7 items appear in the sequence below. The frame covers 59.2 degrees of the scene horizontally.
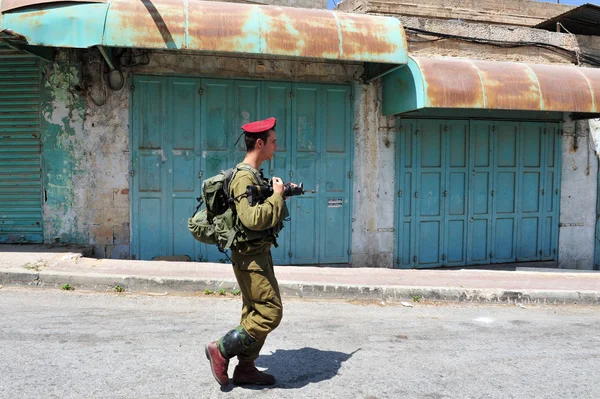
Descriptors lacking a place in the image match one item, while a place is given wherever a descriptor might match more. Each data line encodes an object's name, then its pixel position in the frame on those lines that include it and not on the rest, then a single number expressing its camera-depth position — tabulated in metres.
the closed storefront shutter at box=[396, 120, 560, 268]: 8.75
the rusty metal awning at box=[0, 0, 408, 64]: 6.37
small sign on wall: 8.44
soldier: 3.22
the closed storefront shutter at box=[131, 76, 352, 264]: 7.85
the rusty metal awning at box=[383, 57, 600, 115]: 7.38
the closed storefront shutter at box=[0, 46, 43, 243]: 7.67
